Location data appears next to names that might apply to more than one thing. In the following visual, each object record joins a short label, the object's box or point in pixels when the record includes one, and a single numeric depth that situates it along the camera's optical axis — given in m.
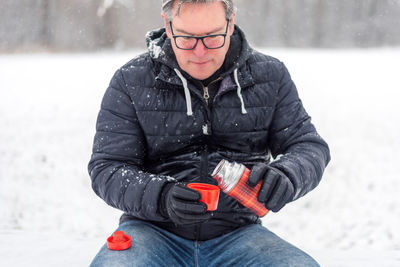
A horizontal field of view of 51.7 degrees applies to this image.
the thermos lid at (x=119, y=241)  2.06
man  2.16
